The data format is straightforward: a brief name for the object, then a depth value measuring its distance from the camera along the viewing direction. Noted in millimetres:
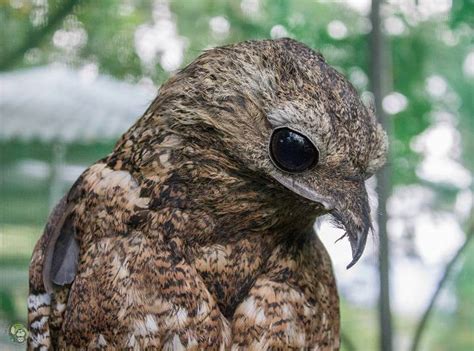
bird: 484
